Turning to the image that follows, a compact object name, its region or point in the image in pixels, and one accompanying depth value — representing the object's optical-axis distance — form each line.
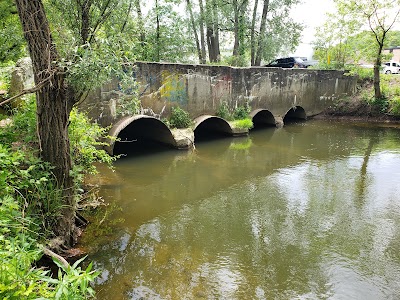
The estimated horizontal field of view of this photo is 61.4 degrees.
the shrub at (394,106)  14.80
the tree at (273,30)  17.83
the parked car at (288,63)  21.20
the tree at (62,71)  3.45
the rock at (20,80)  5.56
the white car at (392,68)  25.84
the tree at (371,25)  14.46
